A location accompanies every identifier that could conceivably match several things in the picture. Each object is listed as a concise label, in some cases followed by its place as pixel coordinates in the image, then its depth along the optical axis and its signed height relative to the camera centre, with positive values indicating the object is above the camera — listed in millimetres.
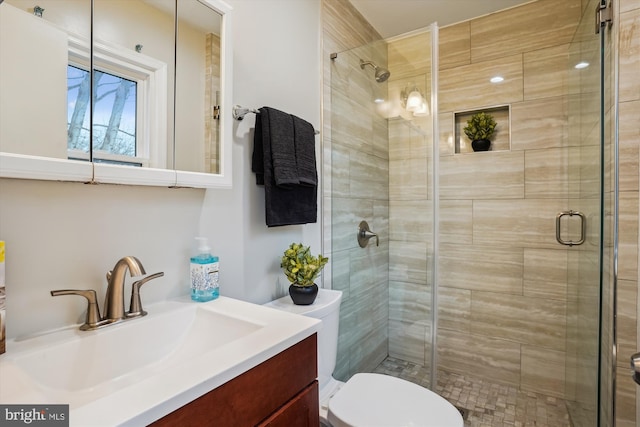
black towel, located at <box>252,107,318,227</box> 1374 +107
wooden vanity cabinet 615 -389
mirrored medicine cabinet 744 +320
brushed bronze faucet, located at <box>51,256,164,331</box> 860 -223
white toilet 1227 -729
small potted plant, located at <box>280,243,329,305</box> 1404 -249
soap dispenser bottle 1076 -199
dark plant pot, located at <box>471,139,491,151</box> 2287 +457
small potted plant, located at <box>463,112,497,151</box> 2273 +551
